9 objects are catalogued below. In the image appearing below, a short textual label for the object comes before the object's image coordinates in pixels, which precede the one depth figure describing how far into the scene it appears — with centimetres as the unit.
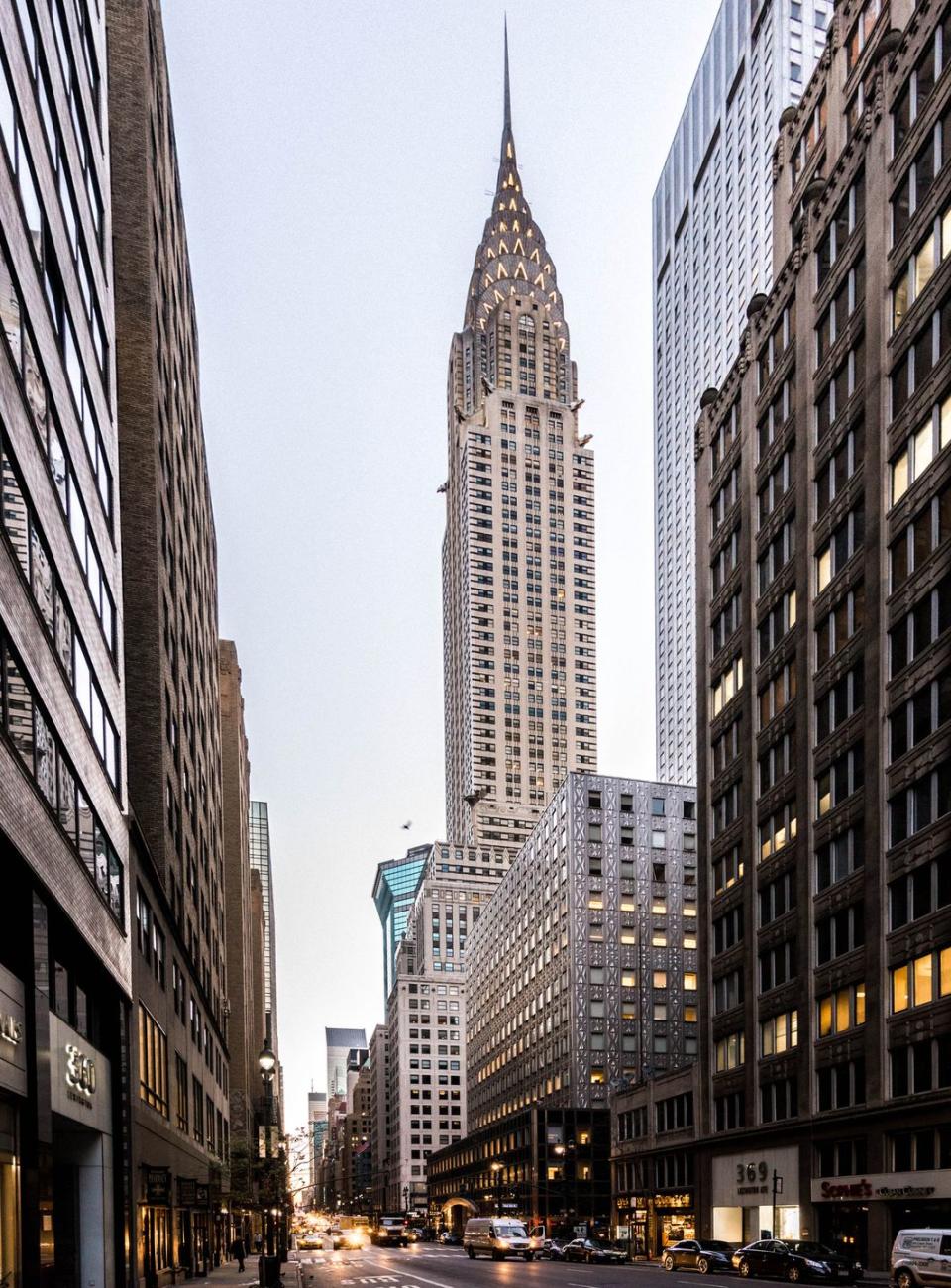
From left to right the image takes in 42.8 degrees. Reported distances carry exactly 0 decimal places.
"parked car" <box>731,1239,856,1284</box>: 3938
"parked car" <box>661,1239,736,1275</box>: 4872
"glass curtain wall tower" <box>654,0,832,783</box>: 15838
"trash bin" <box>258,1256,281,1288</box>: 3353
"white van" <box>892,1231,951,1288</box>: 3069
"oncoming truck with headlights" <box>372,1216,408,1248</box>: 10188
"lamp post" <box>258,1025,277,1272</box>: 3228
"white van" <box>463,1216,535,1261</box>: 6656
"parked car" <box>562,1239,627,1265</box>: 6331
